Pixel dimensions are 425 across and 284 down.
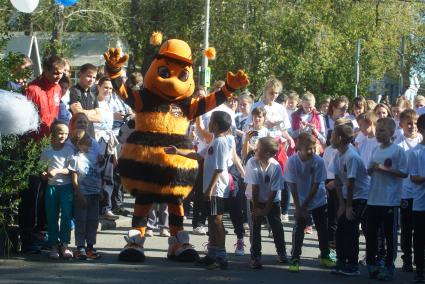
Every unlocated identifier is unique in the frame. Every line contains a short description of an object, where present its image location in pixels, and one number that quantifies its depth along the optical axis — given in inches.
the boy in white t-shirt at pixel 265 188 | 455.3
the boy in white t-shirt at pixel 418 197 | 436.6
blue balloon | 694.6
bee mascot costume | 457.6
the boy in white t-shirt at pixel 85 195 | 458.8
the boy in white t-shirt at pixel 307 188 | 458.8
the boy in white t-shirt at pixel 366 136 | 522.5
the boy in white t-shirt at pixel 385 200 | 438.6
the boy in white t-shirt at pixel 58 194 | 456.1
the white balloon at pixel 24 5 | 584.7
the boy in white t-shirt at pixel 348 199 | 442.5
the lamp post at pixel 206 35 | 1576.4
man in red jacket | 481.7
